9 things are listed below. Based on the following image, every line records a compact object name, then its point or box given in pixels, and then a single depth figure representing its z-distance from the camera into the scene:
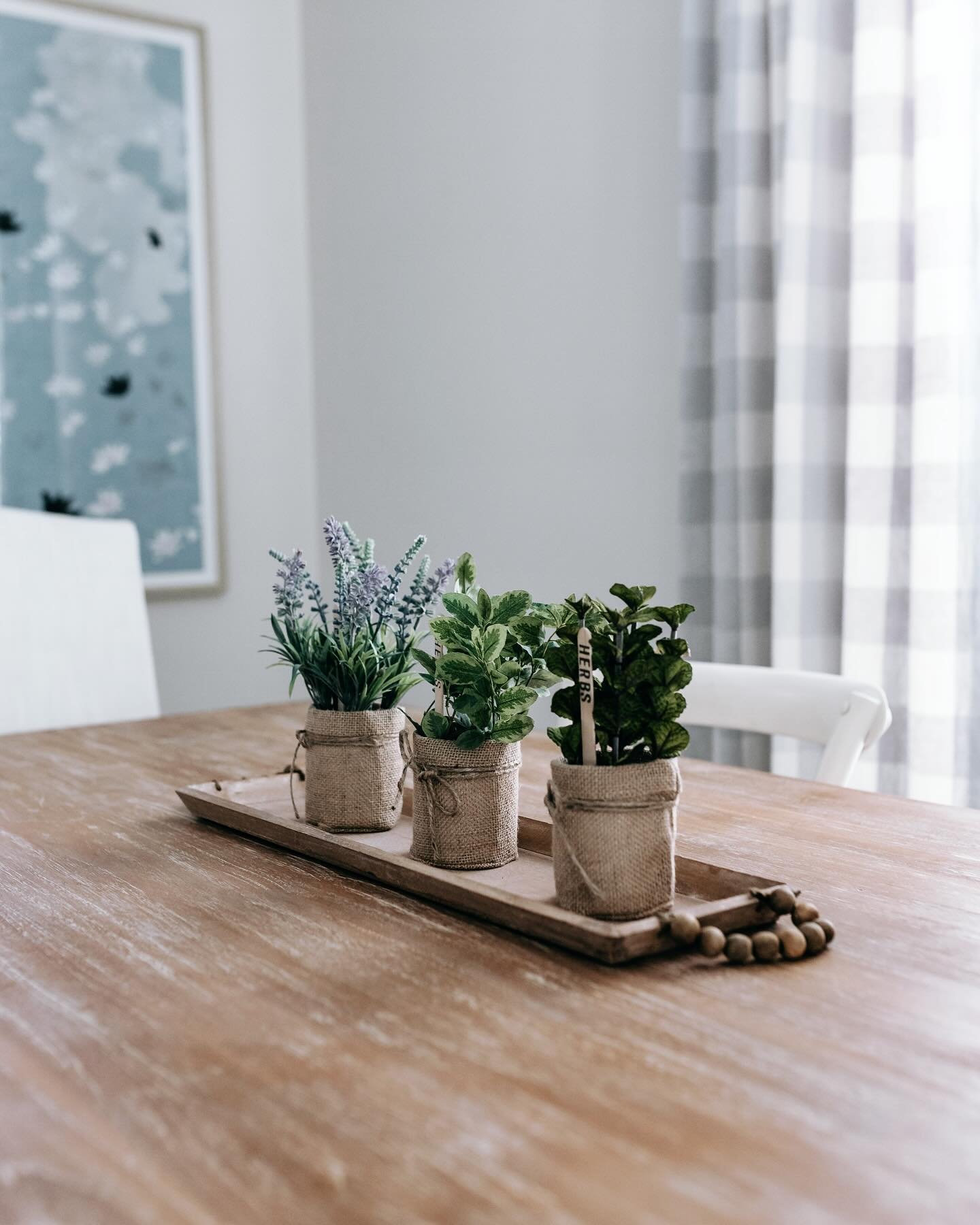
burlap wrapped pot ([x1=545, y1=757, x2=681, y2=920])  0.73
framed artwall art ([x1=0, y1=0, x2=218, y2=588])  2.77
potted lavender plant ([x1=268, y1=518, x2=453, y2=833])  0.96
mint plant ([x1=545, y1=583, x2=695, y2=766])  0.74
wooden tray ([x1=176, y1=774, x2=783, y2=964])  0.70
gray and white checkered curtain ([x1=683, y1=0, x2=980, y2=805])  1.88
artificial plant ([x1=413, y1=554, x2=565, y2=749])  0.82
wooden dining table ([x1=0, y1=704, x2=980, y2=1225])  0.46
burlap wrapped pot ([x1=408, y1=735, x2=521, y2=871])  0.84
